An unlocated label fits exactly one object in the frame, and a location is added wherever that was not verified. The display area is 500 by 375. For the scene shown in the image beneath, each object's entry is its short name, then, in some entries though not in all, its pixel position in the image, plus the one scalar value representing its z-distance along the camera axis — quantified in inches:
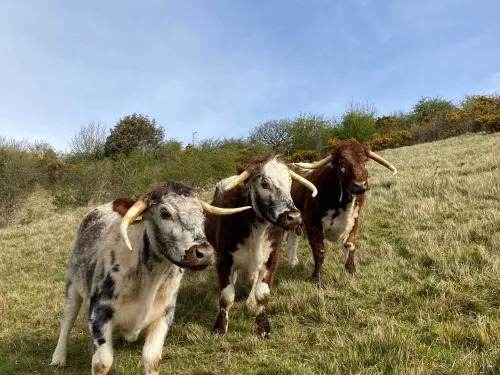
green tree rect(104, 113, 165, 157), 1608.0
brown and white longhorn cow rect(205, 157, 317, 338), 194.7
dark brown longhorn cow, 256.4
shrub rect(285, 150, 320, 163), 1473.9
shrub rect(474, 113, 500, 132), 1097.9
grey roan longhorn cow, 137.7
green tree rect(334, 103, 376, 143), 1712.6
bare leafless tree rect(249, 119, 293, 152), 1808.6
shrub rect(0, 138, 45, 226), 885.8
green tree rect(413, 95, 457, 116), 1951.5
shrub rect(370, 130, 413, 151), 1476.4
